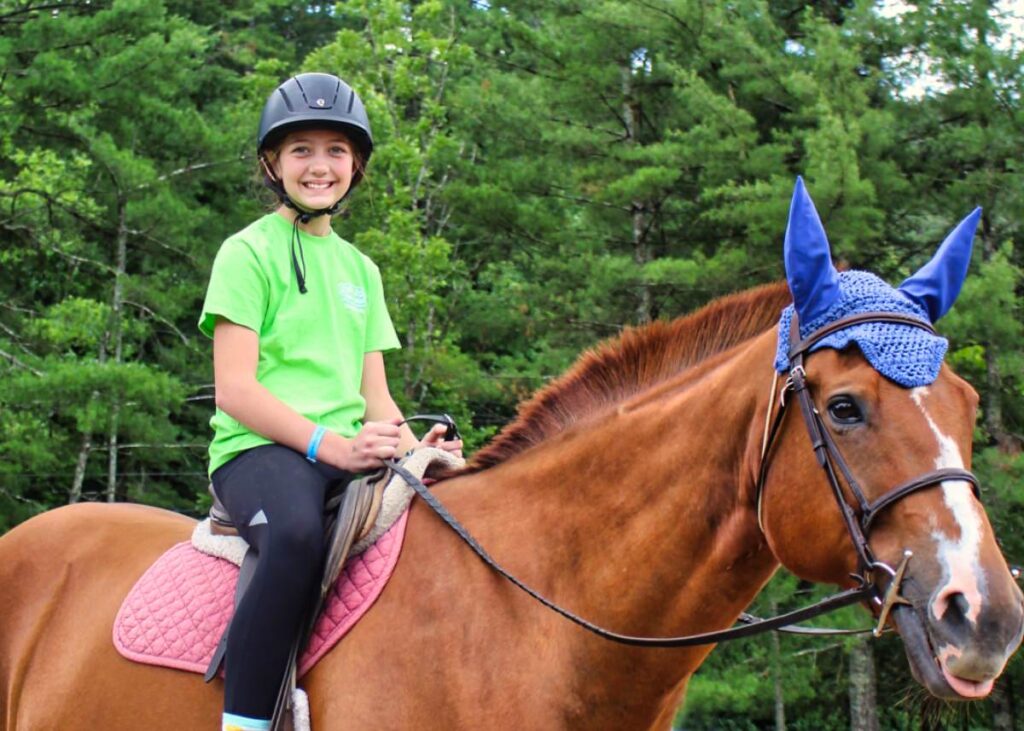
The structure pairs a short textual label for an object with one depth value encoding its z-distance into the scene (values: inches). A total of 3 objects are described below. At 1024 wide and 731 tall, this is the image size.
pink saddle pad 126.3
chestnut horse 99.0
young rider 123.4
